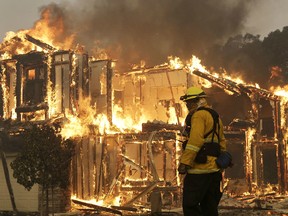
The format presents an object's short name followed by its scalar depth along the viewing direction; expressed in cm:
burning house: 1917
